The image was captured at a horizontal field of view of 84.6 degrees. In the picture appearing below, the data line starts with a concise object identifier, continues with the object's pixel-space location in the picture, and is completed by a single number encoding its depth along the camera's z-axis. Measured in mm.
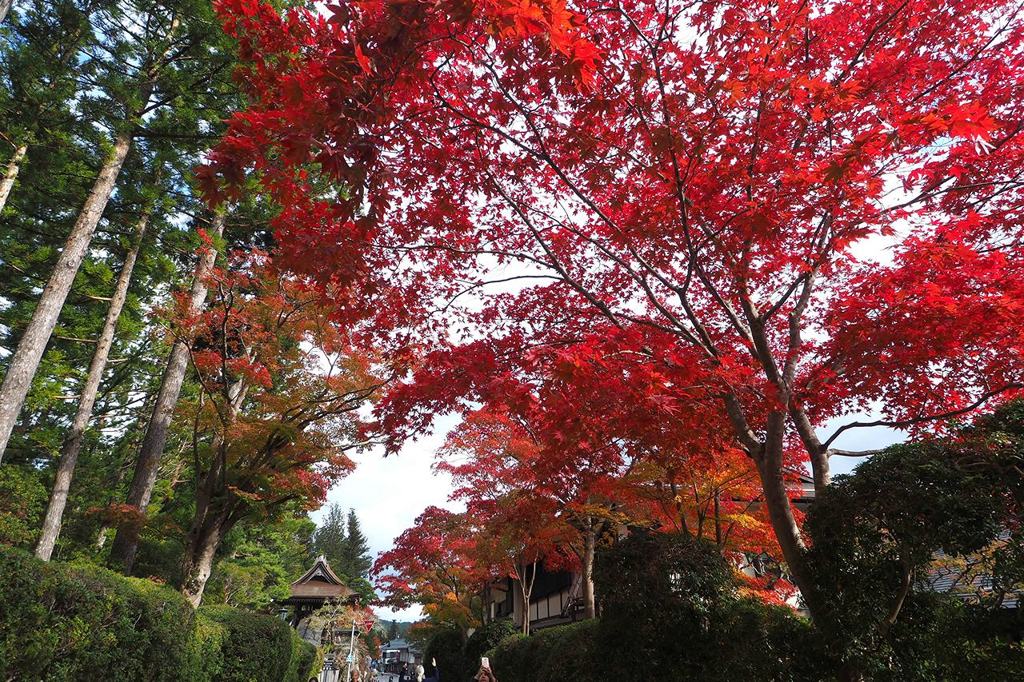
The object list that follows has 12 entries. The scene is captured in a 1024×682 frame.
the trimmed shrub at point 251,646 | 11930
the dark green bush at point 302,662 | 17000
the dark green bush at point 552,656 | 8414
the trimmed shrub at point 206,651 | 9555
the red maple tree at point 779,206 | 5004
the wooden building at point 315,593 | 26922
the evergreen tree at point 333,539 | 70812
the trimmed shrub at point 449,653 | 25169
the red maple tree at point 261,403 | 11680
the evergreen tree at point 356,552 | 71125
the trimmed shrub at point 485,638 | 20453
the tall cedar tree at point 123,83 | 10469
